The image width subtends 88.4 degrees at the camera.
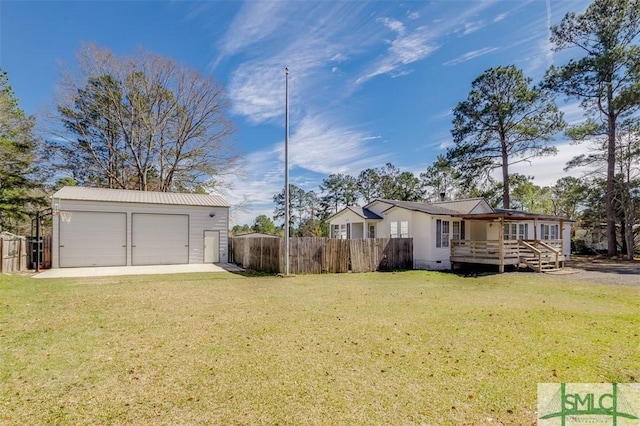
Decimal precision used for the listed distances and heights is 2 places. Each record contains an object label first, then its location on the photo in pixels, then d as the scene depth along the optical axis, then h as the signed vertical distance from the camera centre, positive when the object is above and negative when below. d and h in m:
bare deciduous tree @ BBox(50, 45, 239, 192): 23.22 +7.53
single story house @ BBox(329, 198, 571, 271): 16.22 -0.45
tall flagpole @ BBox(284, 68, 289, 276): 13.64 +3.30
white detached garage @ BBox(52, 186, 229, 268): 16.17 -0.18
